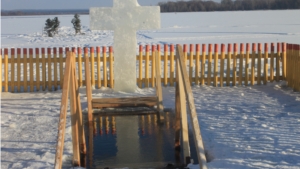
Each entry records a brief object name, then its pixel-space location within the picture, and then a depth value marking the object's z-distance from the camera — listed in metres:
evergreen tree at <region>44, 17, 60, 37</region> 34.69
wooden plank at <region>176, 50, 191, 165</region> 6.86
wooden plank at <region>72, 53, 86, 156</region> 7.41
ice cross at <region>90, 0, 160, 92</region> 12.11
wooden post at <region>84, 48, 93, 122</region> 9.12
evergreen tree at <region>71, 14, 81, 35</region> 35.69
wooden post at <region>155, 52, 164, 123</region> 10.06
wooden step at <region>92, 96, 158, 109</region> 10.32
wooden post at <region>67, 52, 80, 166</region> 6.63
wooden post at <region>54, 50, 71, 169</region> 5.42
